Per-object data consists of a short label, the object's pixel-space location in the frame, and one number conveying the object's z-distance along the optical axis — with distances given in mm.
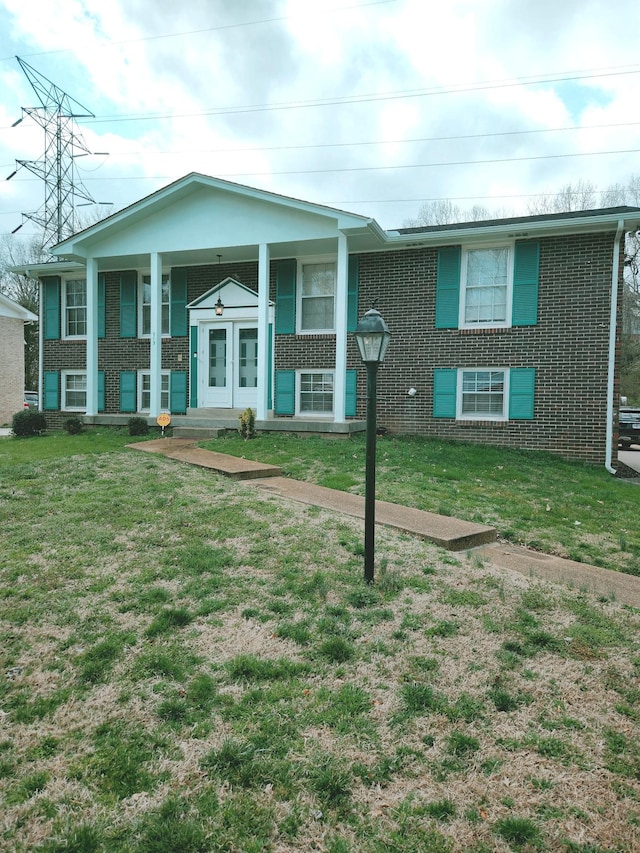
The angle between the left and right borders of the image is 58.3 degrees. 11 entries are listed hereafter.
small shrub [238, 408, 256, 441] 11016
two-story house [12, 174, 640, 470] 10898
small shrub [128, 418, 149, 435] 12008
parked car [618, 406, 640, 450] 18234
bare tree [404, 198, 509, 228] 32438
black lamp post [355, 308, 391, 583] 4039
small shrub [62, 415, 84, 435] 12977
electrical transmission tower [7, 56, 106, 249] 28203
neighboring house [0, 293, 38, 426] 23156
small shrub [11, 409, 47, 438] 13320
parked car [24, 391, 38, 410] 25086
